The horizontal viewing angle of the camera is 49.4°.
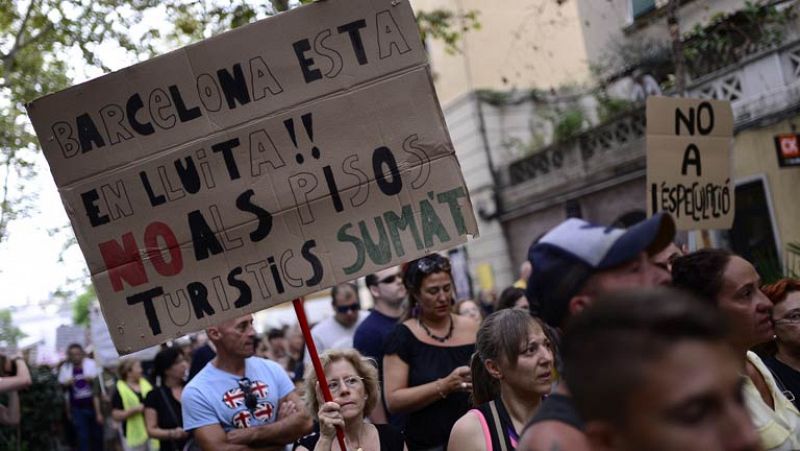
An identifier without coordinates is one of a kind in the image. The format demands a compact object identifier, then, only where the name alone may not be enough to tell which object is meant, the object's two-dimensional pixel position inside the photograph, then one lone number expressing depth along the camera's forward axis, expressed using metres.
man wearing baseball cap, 2.05
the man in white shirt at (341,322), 7.27
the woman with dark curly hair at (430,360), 4.70
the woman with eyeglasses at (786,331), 3.88
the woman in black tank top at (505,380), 3.37
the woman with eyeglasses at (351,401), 4.18
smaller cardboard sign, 5.84
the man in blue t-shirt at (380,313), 6.00
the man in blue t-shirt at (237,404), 4.53
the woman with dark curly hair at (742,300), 3.16
